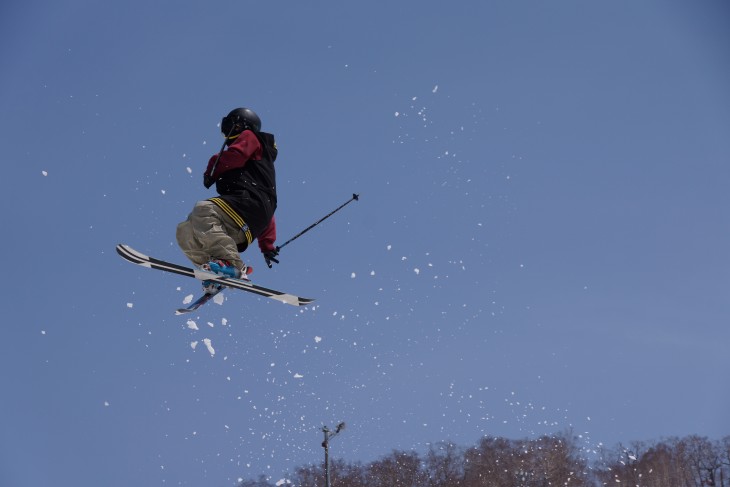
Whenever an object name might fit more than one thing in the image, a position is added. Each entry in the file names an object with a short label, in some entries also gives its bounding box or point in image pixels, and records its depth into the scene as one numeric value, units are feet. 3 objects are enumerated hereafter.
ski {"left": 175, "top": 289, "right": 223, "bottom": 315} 63.00
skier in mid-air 57.26
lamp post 165.17
